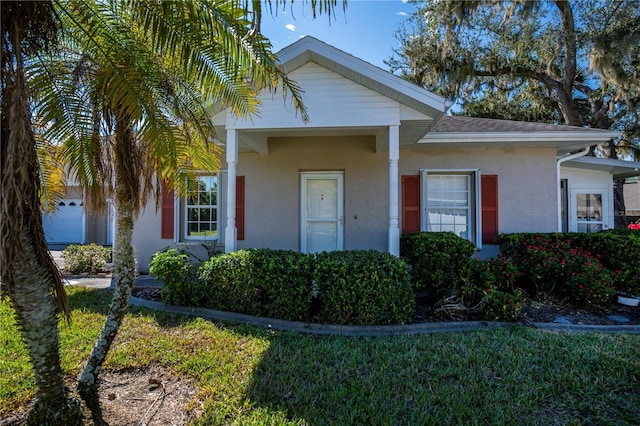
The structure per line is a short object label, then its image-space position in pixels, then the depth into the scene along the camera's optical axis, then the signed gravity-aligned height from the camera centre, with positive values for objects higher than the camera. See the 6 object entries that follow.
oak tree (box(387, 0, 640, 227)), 10.71 +6.27
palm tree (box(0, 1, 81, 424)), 1.76 -0.06
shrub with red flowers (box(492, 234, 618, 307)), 4.84 -0.84
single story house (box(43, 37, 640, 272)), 6.88 +0.69
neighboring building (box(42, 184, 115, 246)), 13.52 -0.32
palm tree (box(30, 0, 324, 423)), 2.31 +1.05
